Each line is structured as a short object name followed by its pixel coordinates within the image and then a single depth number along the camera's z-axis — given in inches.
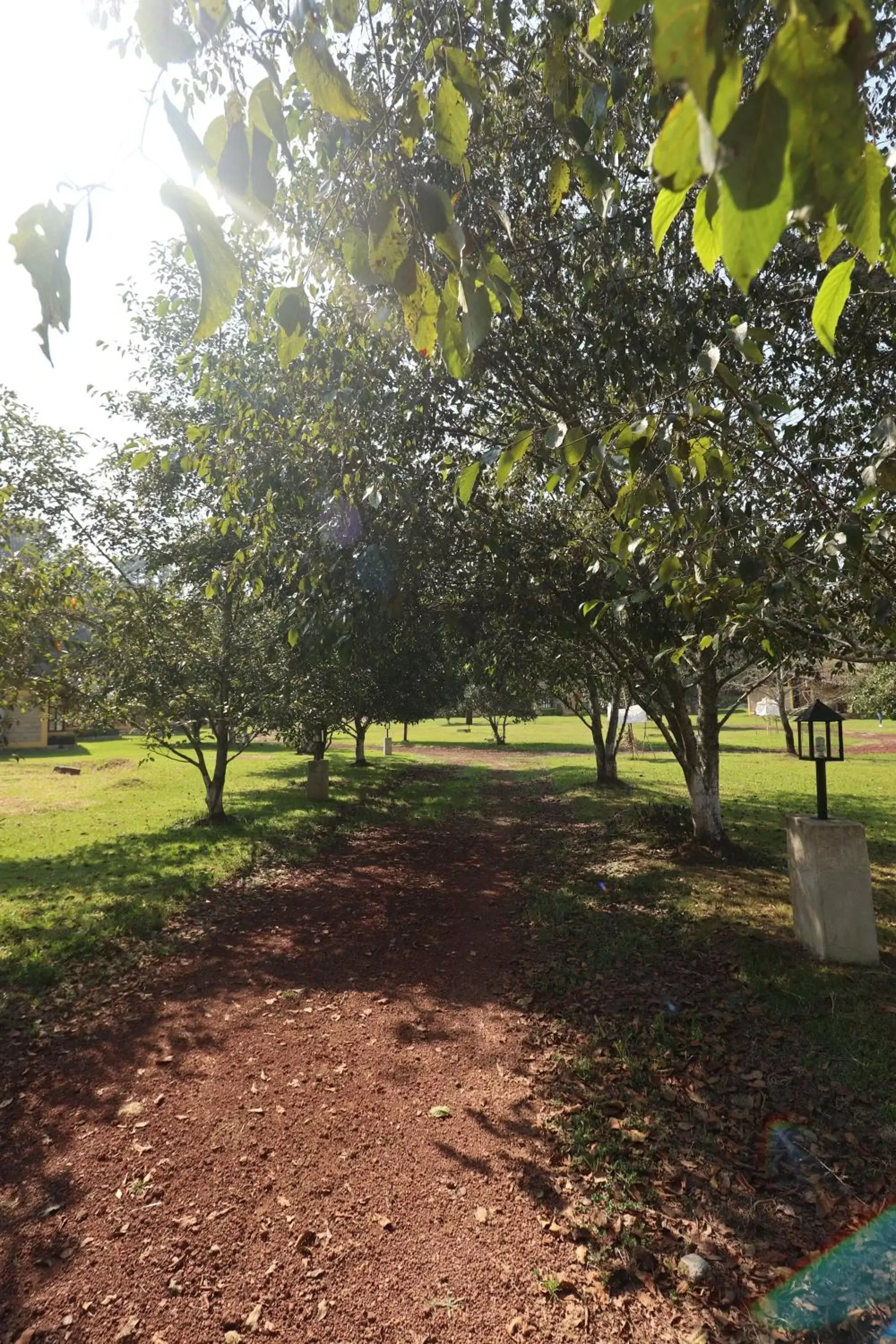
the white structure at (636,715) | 1343.9
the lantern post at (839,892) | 243.9
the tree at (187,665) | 454.9
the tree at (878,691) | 952.3
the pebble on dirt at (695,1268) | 121.0
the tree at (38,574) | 319.6
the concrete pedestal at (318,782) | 722.2
